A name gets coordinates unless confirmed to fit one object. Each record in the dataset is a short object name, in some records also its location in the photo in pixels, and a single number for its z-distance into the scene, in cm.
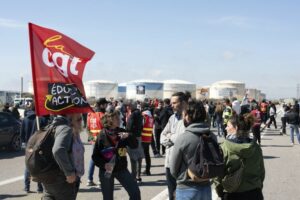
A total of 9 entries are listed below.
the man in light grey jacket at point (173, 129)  591
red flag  521
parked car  1467
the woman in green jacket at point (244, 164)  448
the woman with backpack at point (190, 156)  415
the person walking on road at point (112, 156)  565
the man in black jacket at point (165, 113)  1197
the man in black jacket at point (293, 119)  1784
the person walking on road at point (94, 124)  883
